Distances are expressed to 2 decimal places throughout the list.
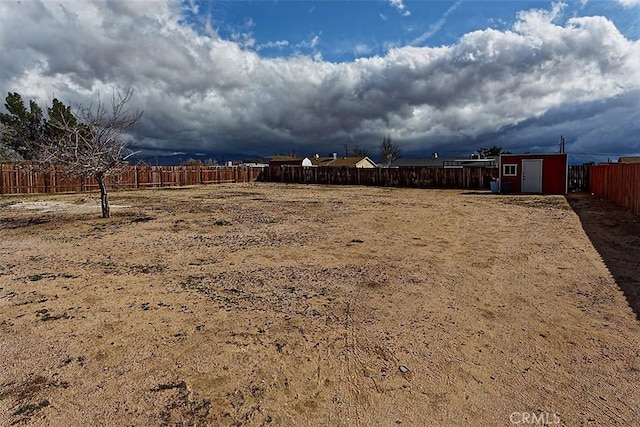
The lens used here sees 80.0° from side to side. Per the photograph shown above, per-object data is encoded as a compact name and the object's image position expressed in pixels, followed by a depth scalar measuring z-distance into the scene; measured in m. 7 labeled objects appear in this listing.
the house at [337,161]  51.03
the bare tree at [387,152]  59.09
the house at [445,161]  44.81
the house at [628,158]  28.88
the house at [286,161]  56.16
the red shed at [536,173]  20.72
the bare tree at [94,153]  9.97
